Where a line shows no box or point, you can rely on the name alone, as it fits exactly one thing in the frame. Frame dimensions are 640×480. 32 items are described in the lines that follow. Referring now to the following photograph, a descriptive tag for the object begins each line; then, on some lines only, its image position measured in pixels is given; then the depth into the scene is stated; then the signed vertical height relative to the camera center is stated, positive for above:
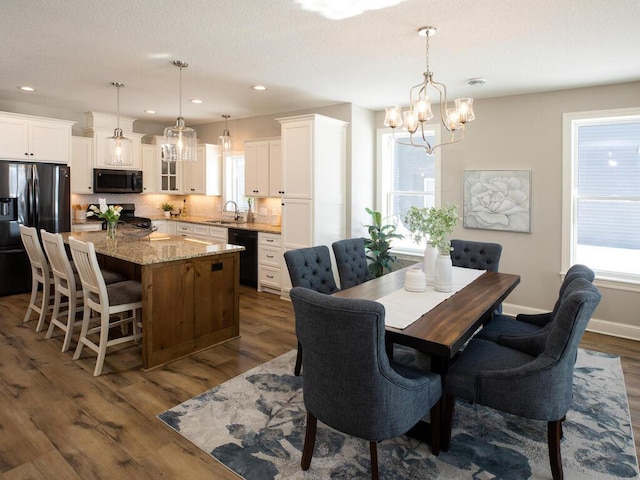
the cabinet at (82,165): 6.31 +0.78
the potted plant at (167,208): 7.62 +0.17
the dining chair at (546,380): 1.96 -0.80
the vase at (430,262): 3.23 -0.34
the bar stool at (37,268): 4.13 -0.52
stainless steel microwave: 6.55 +0.59
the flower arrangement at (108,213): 4.29 +0.05
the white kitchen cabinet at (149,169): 7.14 +0.83
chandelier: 2.87 +0.73
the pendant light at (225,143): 4.80 +0.85
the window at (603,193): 4.30 +0.27
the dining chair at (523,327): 2.52 -0.77
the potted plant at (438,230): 2.94 -0.08
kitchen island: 3.30 -0.62
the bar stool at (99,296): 3.21 -0.62
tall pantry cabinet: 5.16 +0.47
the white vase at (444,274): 3.00 -0.40
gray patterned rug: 2.18 -1.28
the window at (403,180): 5.55 +0.51
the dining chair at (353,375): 1.77 -0.70
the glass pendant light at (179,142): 3.79 +0.67
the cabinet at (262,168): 6.12 +0.74
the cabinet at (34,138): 5.30 +1.03
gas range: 6.67 -0.01
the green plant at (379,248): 5.34 -0.38
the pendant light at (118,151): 4.20 +0.66
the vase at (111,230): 4.40 -0.13
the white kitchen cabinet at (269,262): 5.72 -0.60
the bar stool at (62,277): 3.62 -0.56
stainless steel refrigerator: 5.26 +0.12
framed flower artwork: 4.79 +0.22
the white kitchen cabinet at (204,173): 7.12 +0.77
